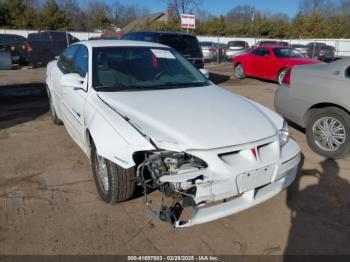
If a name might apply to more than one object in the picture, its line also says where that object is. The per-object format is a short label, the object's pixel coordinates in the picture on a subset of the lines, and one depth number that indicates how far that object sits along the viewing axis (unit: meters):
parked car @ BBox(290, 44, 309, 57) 23.42
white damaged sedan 2.53
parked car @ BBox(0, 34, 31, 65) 14.89
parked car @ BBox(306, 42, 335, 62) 23.03
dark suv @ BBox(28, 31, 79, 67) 15.85
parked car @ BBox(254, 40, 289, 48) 26.00
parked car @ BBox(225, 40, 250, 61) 23.06
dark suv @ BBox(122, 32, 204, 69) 8.93
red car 11.48
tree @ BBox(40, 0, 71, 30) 37.66
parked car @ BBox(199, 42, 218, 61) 22.38
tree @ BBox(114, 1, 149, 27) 69.49
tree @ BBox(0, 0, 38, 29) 35.91
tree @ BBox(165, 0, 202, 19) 37.22
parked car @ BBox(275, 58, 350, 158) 4.34
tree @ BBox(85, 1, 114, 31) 45.94
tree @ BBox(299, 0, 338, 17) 61.53
